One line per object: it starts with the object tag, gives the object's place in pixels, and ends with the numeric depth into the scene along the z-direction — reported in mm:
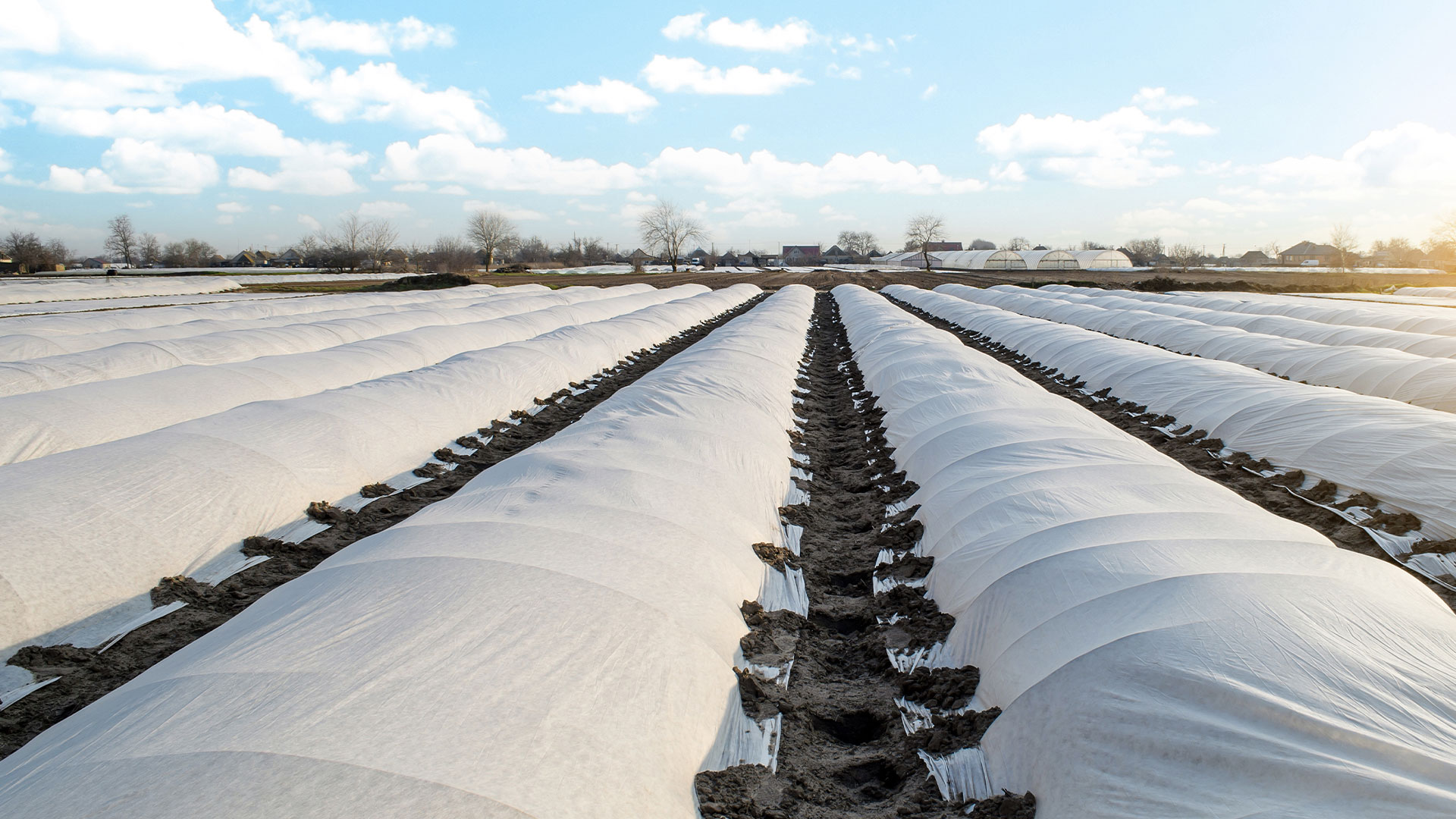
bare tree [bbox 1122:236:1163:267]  111000
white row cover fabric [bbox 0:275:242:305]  29625
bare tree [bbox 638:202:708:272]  92938
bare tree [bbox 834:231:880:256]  139475
